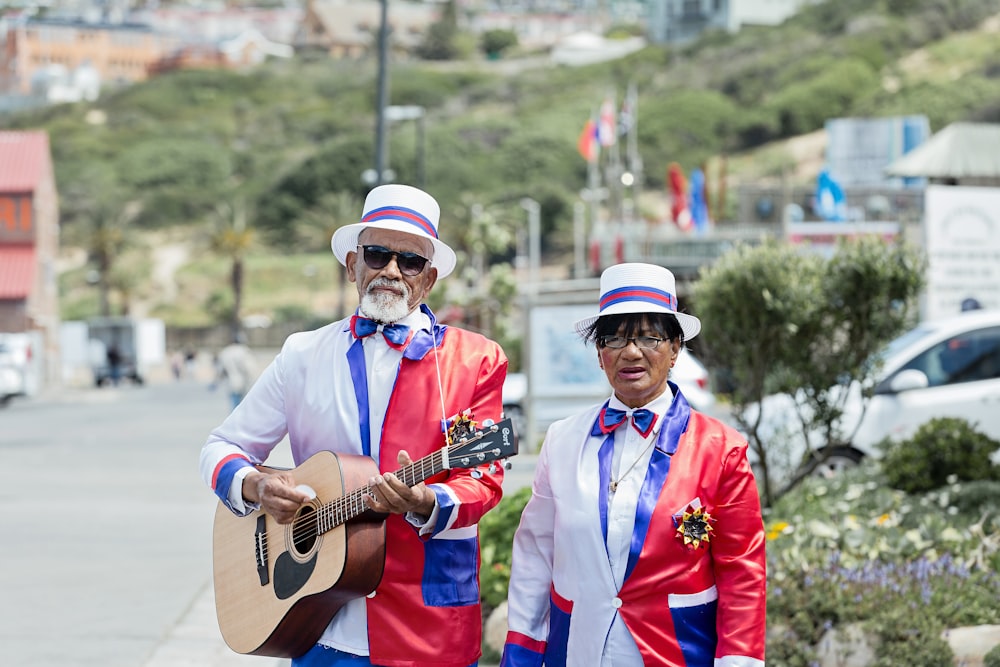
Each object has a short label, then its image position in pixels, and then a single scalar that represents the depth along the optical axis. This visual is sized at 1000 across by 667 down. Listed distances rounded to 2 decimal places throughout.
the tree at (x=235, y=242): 74.12
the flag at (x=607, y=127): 47.12
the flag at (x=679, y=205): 47.28
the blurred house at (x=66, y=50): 192.25
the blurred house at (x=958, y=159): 22.05
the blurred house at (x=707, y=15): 171.50
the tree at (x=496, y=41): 196.81
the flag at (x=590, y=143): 48.84
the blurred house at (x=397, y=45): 195.00
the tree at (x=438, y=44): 190.88
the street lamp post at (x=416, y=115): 30.18
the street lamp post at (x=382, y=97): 22.53
